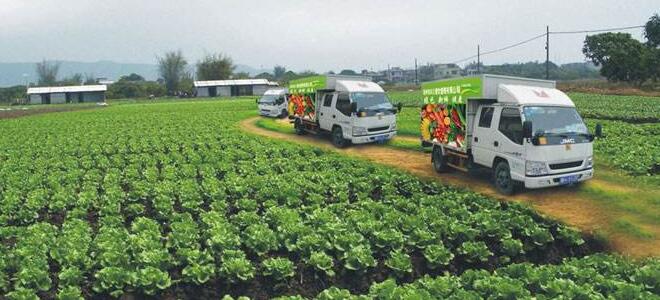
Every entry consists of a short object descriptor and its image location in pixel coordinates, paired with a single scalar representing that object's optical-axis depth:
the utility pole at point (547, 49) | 56.88
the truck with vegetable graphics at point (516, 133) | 12.62
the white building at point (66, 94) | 94.88
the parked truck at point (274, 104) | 40.09
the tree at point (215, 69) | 125.19
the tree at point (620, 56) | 60.00
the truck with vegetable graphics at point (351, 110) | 21.58
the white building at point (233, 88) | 104.06
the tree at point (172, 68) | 129.88
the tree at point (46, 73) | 139.59
